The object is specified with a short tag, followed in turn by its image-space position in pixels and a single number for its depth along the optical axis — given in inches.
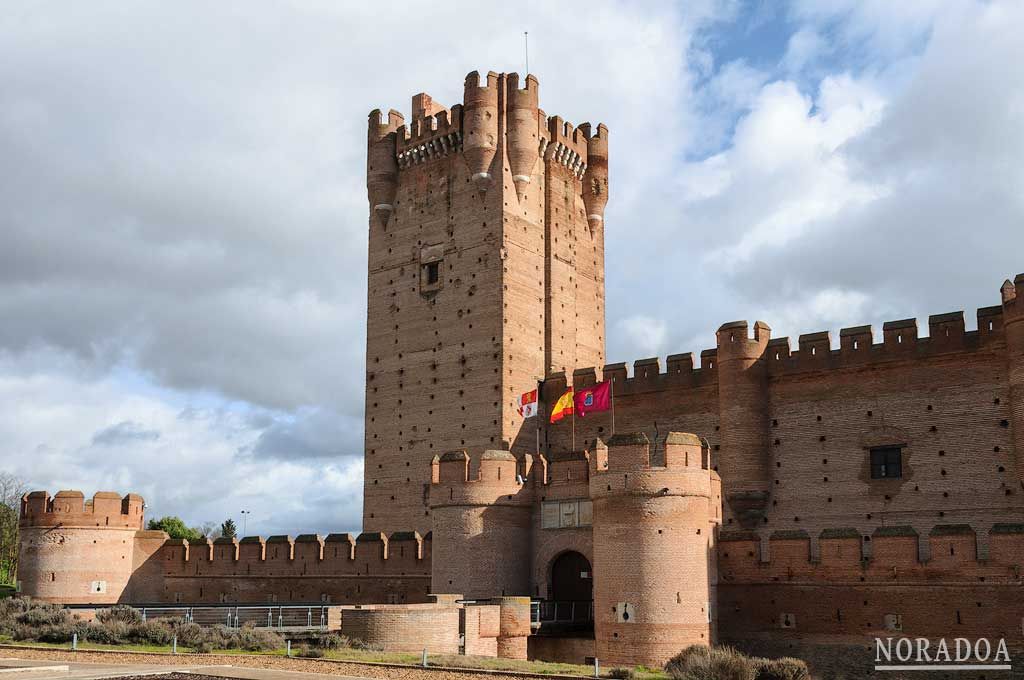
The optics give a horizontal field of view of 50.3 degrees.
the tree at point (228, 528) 3531.0
